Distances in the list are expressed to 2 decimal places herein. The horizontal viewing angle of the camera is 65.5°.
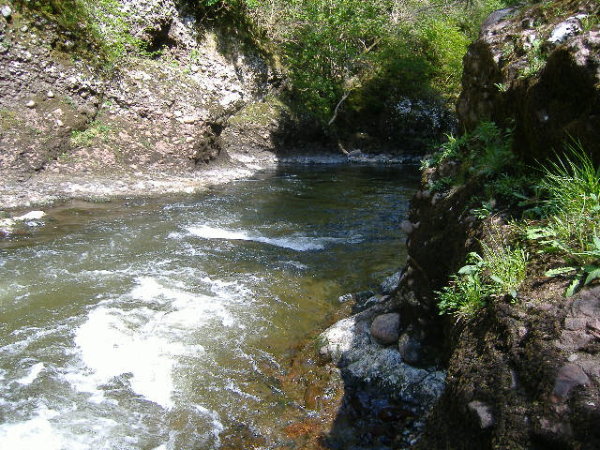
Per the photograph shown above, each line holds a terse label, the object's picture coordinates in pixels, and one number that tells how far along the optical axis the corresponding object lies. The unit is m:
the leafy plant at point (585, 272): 2.38
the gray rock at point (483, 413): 2.26
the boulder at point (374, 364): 4.05
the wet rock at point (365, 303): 5.78
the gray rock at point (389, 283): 6.01
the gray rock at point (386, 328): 4.63
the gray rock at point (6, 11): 10.82
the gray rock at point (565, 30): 3.95
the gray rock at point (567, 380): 2.04
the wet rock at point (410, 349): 4.27
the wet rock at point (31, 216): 8.39
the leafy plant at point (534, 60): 3.90
